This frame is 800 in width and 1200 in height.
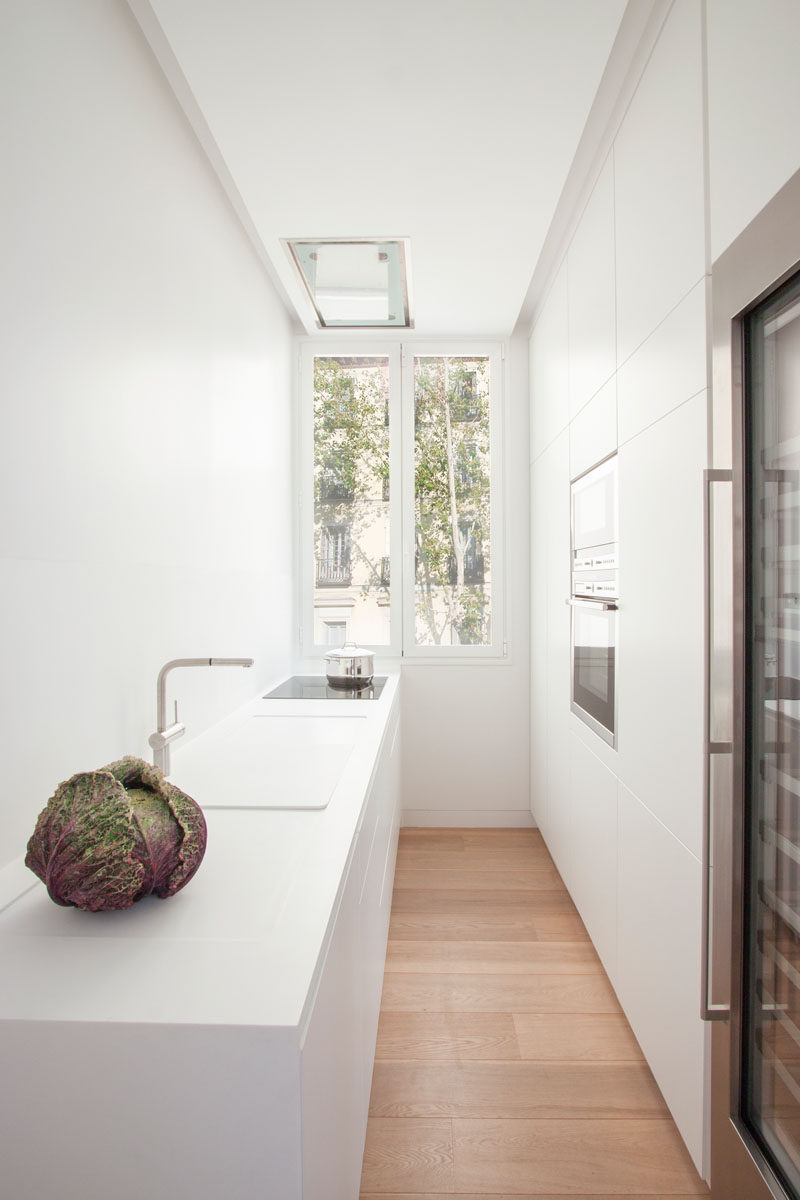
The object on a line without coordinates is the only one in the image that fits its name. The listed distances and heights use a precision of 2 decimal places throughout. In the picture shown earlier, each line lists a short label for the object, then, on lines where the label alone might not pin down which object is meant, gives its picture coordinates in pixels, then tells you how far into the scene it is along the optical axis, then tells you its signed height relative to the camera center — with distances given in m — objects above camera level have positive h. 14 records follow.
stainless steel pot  2.77 -0.36
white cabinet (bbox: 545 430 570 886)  2.58 -0.27
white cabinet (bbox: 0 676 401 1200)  0.69 -0.49
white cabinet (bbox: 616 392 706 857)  1.31 -0.09
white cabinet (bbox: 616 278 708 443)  1.28 +0.47
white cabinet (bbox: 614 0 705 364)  1.30 +0.89
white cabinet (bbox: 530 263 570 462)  2.54 +0.91
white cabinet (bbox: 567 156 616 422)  1.90 +0.90
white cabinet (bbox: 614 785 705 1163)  1.33 -0.86
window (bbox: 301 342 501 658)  3.46 +0.47
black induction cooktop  2.62 -0.45
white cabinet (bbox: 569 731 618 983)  1.93 -0.85
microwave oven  1.92 +0.24
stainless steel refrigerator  1.01 -0.23
